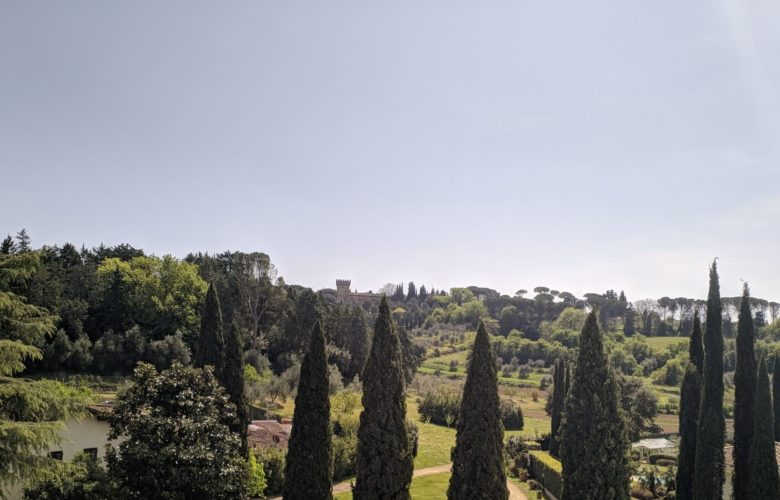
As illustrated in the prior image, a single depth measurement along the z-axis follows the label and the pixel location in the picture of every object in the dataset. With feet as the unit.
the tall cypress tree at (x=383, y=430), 57.31
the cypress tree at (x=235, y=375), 75.25
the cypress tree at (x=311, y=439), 61.87
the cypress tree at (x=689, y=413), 75.16
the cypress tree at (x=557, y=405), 123.13
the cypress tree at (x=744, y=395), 71.36
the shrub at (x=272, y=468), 84.02
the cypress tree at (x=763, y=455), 65.52
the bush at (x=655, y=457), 125.29
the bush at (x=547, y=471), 89.79
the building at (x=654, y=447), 130.86
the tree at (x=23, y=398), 39.99
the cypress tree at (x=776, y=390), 121.00
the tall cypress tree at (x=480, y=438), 54.90
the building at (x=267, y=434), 92.84
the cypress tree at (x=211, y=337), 77.87
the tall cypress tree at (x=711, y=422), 67.82
